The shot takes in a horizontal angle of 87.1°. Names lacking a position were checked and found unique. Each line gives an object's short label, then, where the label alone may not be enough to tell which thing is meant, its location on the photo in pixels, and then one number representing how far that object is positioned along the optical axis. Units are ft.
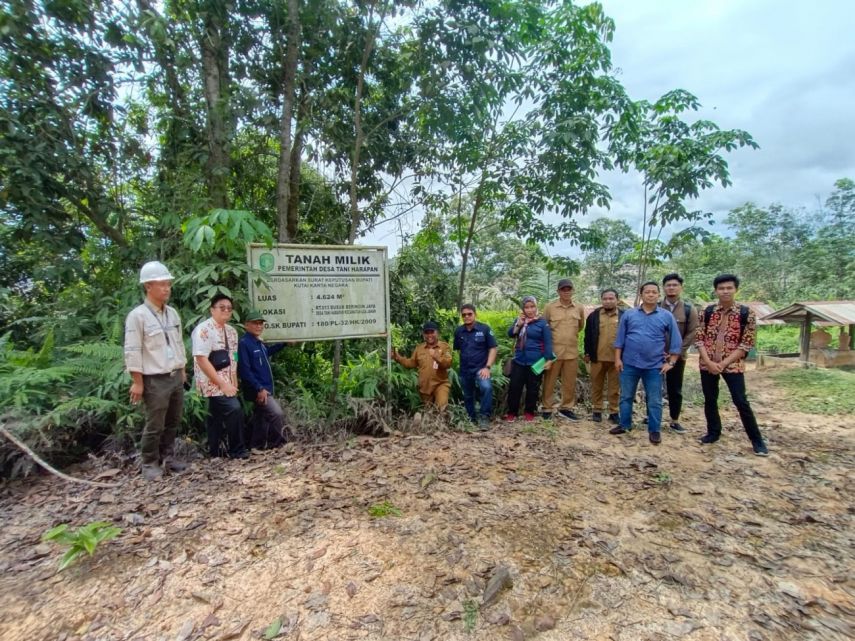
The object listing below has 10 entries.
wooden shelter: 32.63
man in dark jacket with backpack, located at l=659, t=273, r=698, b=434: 18.17
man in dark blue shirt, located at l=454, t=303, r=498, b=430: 18.60
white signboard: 15.66
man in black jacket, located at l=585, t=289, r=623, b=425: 19.47
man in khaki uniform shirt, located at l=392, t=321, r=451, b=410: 18.62
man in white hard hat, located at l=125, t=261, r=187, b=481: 11.71
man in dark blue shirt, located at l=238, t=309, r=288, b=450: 14.38
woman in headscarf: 18.88
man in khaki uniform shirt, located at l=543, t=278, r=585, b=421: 19.72
